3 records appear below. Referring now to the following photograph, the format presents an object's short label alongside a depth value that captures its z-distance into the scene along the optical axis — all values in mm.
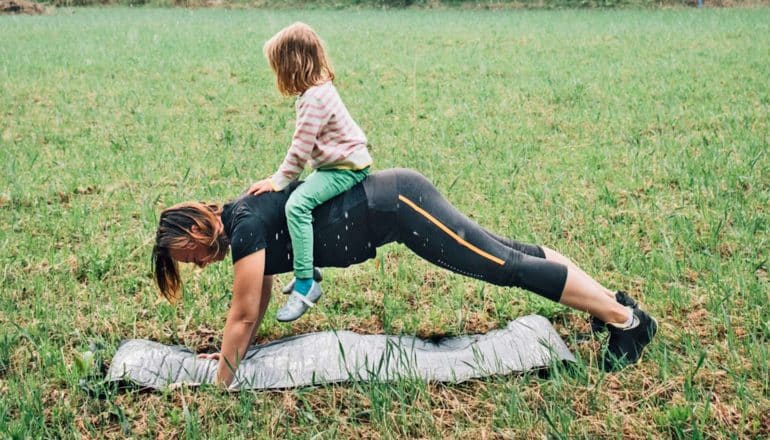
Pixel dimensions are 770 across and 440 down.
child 3207
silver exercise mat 3311
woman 3205
